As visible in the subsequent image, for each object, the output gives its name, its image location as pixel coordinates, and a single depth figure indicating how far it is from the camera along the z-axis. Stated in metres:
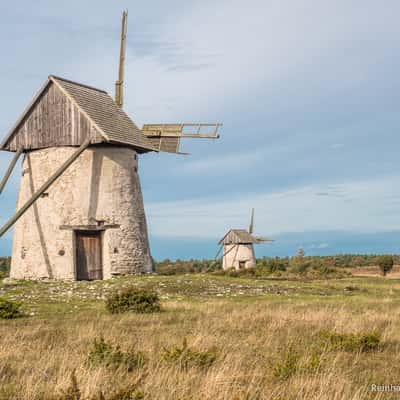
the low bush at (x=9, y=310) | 13.63
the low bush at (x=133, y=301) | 14.76
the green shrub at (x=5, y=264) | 61.34
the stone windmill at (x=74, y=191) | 24.50
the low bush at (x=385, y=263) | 45.94
